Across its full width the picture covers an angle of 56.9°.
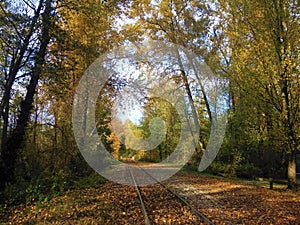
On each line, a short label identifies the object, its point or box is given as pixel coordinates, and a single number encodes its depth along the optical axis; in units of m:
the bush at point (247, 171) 20.38
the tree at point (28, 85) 9.56
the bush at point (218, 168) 19.79
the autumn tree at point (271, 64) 11.08
